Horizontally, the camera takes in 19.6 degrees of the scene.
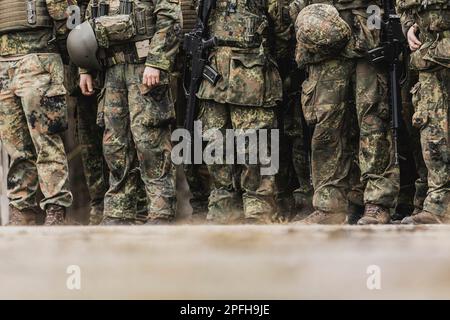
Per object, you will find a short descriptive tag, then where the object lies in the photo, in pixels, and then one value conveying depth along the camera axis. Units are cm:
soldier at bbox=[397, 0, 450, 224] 926
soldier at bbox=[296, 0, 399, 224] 970
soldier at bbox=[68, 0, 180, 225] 1039
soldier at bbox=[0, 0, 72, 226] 1062
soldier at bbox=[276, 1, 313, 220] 1062
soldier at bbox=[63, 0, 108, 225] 1138
